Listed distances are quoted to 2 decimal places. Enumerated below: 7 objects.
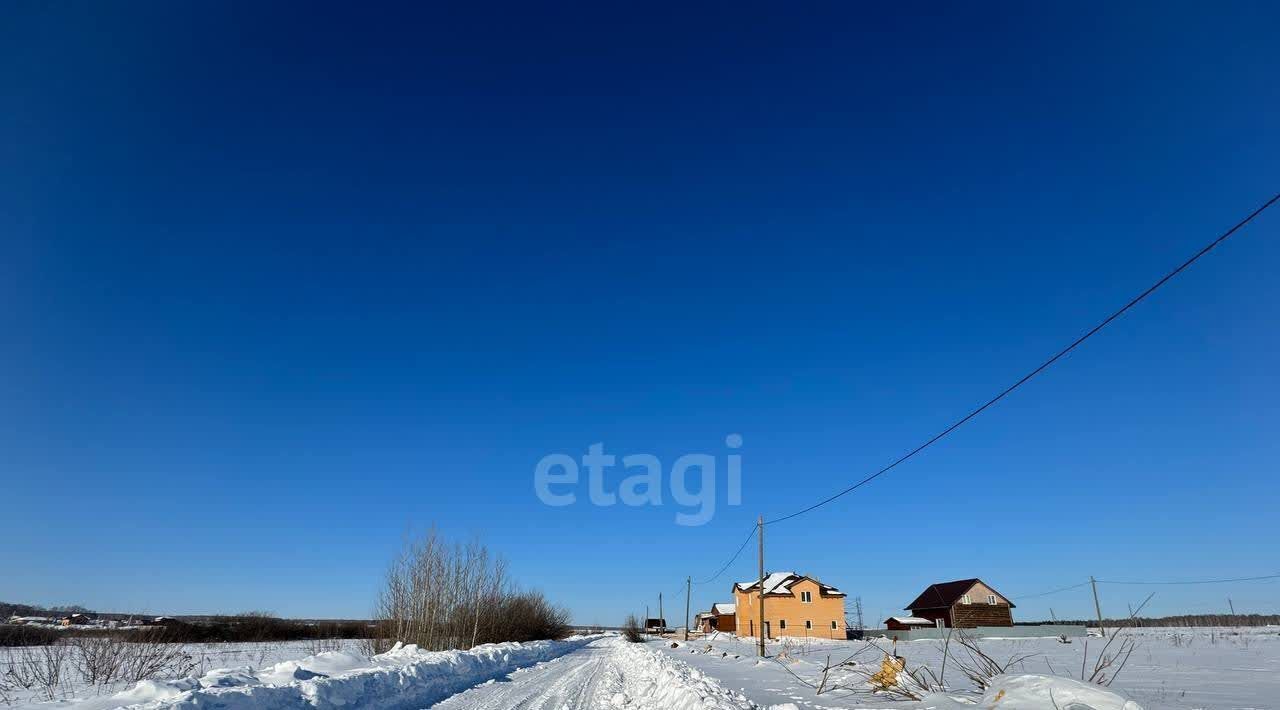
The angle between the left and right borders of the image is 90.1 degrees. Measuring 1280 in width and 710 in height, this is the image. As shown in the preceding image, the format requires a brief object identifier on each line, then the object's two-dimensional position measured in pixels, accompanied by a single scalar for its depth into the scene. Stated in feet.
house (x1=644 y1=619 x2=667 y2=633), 347.15
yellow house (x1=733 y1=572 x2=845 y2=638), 200.85
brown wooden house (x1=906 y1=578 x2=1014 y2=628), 192.03
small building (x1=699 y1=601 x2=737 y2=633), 246.66
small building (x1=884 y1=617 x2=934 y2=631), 206.59
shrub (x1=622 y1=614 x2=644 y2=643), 207.08
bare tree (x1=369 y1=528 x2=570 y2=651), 107.55
